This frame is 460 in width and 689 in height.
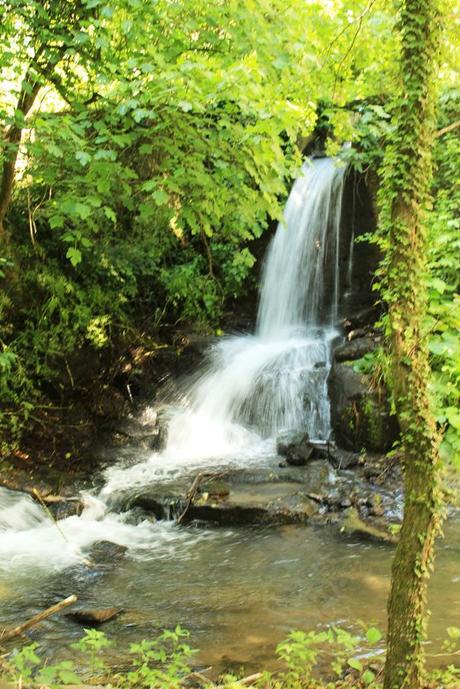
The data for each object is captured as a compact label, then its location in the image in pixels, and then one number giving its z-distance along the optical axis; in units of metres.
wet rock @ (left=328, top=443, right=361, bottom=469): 7.21
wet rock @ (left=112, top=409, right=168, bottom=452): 8.30
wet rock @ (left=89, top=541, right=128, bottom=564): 5.30
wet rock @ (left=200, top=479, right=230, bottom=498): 6.38
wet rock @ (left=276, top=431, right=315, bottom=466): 7.33
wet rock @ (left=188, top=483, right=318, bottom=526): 5.98
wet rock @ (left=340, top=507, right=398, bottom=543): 5.37
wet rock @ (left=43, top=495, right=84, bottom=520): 6.21
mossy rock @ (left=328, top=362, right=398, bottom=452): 7.37
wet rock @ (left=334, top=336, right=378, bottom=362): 8.23
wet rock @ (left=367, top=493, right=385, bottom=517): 5.95
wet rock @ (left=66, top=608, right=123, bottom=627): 4.06
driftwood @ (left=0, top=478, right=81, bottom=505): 6.37
